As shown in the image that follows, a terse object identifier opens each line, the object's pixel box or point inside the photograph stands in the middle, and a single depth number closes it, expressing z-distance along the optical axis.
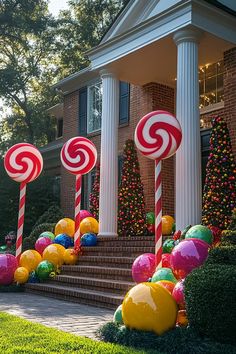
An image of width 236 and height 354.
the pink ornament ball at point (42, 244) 11.05
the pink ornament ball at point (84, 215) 12.86
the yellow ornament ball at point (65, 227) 11.63
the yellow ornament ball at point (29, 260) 10.02
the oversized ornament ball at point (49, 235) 11.58
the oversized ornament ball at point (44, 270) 9.88
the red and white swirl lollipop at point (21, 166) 10.41
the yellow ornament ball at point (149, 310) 4.96
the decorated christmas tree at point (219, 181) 8.88
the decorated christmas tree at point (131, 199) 11.82
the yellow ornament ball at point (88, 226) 11.59
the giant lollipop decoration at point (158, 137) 7.85
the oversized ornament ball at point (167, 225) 11.12
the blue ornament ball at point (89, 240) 10.80
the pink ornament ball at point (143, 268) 7.31
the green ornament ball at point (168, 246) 8.28
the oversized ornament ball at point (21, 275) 9.80
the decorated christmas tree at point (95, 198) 13.40
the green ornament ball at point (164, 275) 6.43
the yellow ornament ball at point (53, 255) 10.07
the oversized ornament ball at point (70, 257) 10.32
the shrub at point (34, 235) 14.05
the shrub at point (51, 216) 16.10
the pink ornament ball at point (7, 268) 9.60
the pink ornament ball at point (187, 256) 6.45
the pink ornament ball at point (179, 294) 5.43
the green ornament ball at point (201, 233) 7.45
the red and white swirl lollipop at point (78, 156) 10.91
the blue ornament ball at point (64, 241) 10.91
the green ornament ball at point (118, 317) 5.42
